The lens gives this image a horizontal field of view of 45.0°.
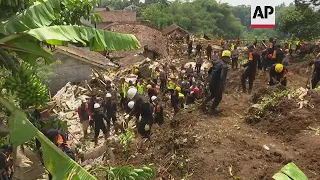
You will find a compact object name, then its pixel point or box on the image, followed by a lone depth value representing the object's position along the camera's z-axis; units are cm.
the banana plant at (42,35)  445
